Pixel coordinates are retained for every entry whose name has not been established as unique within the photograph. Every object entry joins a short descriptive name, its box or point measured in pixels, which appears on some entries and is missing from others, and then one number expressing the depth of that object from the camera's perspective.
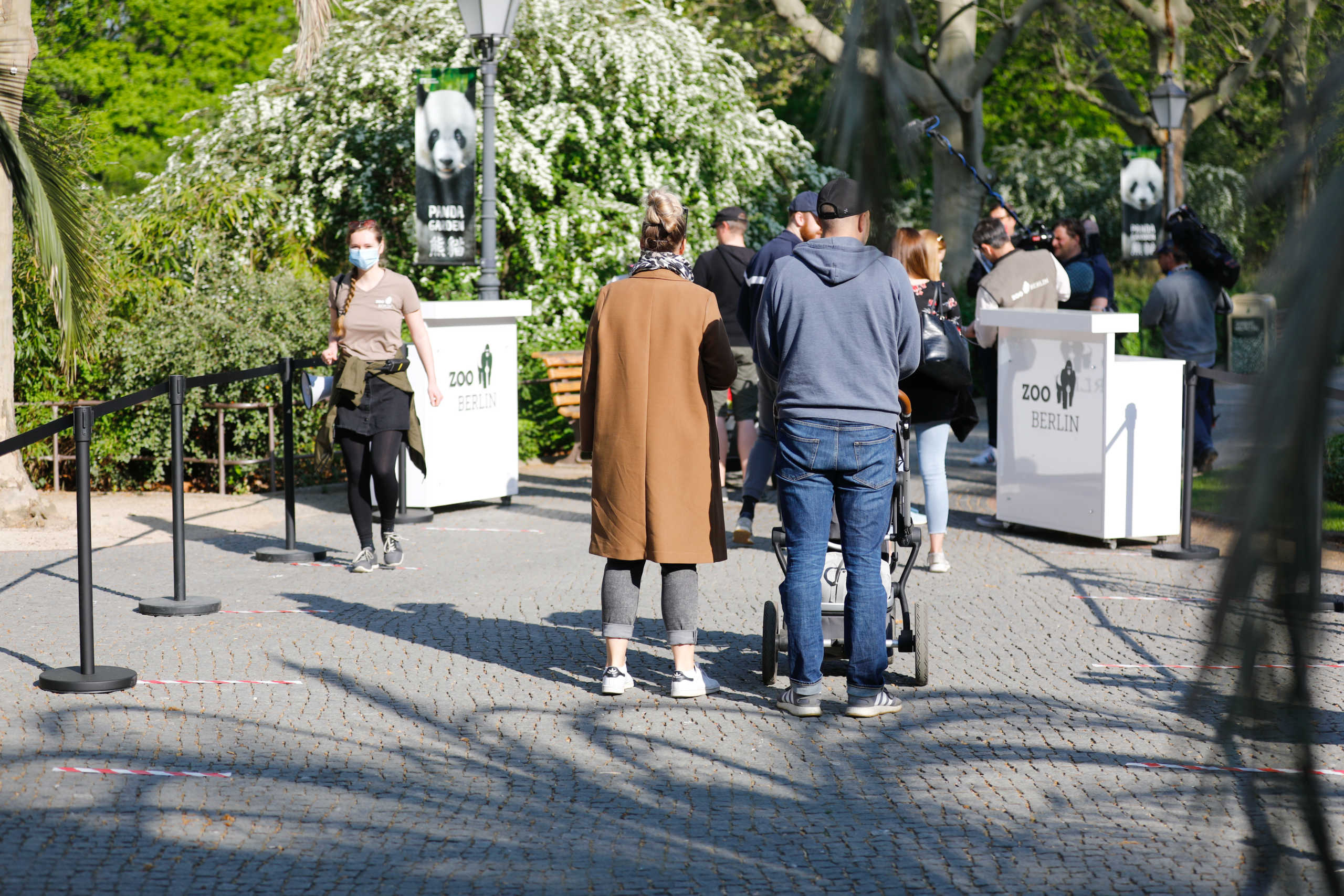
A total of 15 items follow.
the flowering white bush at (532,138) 28.89
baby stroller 11.13
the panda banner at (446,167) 22.92
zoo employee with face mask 15.89
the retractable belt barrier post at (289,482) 16.12
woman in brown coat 10.77
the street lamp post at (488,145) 22.14
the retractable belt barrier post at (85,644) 10.76
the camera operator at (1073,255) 20.41
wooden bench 26.20
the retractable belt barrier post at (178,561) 12.84
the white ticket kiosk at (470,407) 20.06
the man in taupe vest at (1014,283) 19.27
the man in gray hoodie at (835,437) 10.08
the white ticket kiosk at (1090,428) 17.19
